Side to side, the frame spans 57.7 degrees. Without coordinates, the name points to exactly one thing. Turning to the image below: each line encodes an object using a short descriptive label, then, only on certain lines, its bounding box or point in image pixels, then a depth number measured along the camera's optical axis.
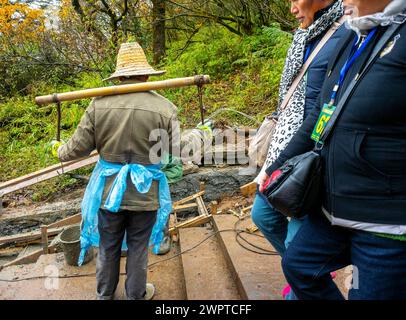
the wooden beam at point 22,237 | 5.60
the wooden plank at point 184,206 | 5.32
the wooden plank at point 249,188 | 4.10
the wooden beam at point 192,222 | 4.85
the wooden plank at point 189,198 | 5.47
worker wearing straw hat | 2.98
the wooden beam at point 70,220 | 5.44
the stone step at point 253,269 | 2.94
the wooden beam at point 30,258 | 4.91
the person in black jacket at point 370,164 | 1.45
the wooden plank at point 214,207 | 5.02
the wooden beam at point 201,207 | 5.13
